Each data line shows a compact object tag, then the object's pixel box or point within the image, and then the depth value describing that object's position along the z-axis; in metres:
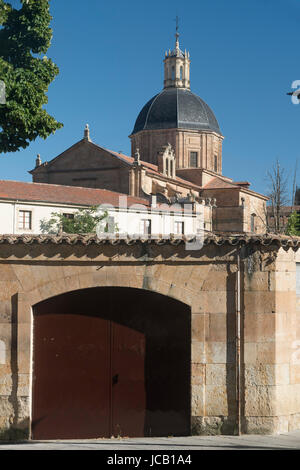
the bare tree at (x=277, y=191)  45.75
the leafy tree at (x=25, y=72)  25.80
